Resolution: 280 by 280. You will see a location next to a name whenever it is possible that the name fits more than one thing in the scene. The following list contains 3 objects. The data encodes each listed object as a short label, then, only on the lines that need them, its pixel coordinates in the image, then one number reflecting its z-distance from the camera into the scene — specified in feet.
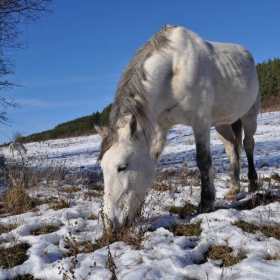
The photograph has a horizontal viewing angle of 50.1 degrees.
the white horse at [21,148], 48.37
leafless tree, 26.94
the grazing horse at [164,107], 10.82
